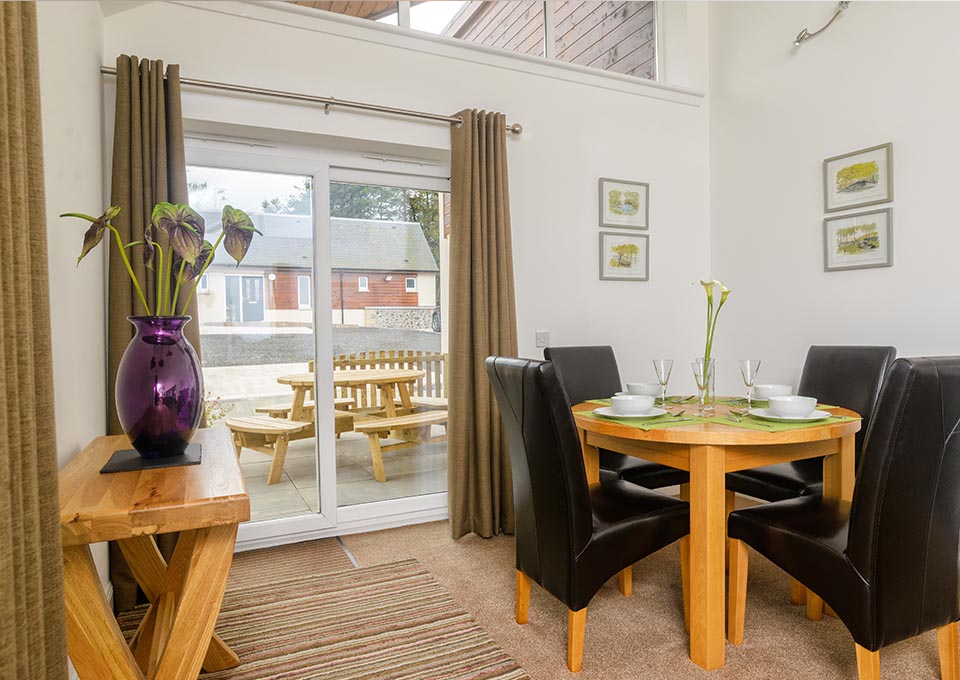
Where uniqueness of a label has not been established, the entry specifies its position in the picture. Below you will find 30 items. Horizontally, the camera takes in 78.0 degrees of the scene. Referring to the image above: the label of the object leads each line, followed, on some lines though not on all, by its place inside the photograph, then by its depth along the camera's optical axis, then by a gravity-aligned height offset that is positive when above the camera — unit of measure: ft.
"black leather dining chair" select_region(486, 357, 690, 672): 5.80 -2.09
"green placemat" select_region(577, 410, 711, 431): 6.35 -1.18
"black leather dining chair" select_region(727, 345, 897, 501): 8.04 -1.20
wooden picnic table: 10.09 -1.13
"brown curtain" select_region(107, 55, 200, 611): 7.76 +2.00
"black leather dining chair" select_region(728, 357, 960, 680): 4.74 -1.82
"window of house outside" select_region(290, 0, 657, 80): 10.73 +5.80
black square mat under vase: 4.85 -1.18
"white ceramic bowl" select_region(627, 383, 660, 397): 8.02 -0.99
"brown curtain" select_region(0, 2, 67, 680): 2.60 -0.34
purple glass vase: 5.00 -0.57
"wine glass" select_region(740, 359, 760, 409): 7.24 -0.68
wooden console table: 3.76 -1.47
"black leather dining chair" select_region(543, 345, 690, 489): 8.69 -1.16
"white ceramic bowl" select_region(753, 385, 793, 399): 7.68 -0.99
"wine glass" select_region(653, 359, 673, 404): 7.73 -0.69
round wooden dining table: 5.99 -1.60
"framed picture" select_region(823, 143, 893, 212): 9.79 +2.32
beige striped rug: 6.14 -3.64
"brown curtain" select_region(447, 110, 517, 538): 10.11 +0.01
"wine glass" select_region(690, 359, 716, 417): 7.45 -0.76
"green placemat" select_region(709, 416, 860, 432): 6.13 -1.18
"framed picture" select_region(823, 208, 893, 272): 9.83 +1.26
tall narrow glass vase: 7.47 -0.89
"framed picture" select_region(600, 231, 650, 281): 11.96 +1.22
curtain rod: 8.55 +3.45
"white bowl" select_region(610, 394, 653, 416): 6.95 -1.04
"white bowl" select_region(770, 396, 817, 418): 6.54 -1.03
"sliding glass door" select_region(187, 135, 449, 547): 9.60 -0.09
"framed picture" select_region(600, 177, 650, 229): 11.95 +2.31
